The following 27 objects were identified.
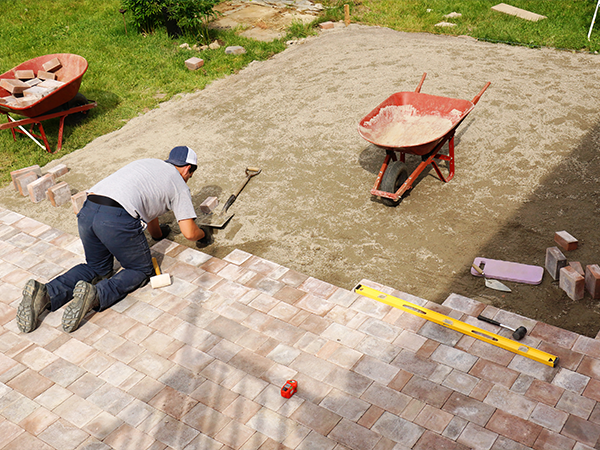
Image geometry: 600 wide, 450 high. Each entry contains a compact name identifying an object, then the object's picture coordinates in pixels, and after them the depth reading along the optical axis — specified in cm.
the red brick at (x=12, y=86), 802
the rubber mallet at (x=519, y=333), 421
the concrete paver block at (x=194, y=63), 1024
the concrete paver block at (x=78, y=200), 636
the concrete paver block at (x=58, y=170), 733
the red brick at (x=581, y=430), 345
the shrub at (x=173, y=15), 1095
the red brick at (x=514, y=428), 350
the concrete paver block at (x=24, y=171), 700
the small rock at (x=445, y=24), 1142
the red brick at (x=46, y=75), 851
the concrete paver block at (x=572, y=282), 472
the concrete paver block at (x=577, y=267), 491
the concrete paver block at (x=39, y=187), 677
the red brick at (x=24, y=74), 841
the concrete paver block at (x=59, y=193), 665
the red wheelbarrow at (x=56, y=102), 762
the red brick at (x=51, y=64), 855
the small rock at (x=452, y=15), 1174
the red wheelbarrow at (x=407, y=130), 607
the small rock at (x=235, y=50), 1081
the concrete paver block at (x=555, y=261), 498
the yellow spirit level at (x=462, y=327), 405
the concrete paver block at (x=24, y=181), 695
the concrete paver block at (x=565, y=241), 533
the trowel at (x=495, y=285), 500
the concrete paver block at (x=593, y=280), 470
